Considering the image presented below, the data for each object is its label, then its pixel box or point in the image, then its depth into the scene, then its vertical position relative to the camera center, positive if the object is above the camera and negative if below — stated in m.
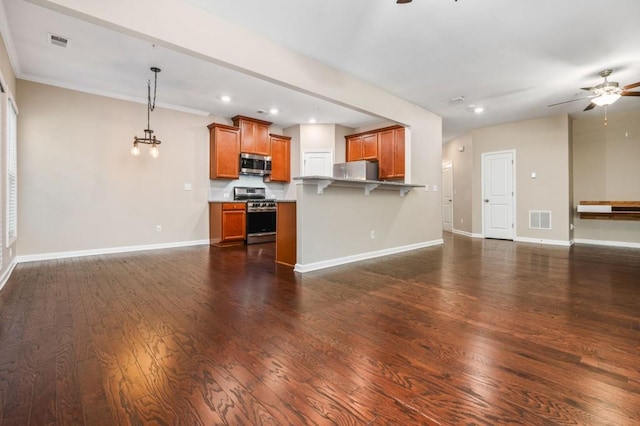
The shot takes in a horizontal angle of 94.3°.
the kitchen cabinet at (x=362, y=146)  6.55 +1.56
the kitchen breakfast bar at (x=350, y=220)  3.83 -0.09
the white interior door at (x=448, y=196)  8.78 +0.53
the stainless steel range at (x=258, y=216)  6.20 -0.04
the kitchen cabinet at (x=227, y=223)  5.82 -0.19
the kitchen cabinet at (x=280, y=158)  6.94 +1.33
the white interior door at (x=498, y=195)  6.82 +0.45
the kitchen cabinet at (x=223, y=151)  6.00 +1.29
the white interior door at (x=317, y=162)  7.02 +1.23
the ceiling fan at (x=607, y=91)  4.09 +1.70
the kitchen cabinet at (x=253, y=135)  6.34 +1.75
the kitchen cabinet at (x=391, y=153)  5.92 +1.25
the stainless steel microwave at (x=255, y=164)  6.36 +1.09
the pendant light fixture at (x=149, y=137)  4.62 +1.34
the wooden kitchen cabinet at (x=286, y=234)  4.10 -0.29
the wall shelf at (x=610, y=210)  5.66 +0.07
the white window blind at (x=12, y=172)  3.64 +0.55
